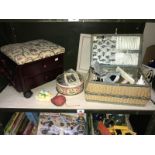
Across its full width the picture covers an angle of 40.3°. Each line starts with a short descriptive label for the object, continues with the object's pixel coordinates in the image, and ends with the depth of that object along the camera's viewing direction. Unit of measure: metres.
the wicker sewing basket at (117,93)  1.02
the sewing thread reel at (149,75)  1.24
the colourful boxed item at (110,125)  1.28
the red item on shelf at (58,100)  1.07
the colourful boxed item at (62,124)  1.25
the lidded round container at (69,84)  1.13
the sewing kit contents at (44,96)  1.12
